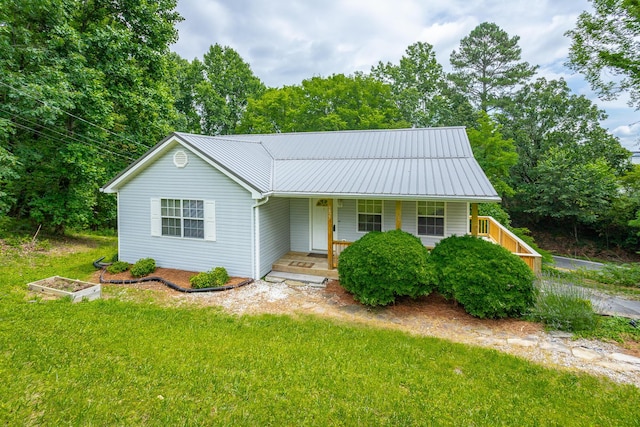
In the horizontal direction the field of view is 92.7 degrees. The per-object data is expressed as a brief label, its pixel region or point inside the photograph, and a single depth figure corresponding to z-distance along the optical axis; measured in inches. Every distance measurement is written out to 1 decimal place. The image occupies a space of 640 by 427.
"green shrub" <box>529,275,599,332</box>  238.4
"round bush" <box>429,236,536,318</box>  250.4
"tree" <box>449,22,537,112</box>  1093.8
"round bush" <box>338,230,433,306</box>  269.3
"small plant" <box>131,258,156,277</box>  355.9
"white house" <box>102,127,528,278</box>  345.7
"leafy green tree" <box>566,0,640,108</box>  447.8
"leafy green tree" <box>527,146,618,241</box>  773.9
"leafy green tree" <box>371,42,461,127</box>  1017.5
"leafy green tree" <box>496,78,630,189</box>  874.1
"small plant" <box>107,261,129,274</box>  368.9
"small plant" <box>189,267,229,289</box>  323.3
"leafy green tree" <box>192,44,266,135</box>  1084.2
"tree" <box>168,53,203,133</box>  1023.6
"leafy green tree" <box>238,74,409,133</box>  944.3
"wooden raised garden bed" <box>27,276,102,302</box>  281.3
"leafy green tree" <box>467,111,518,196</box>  651.5
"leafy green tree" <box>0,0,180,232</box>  422.3
